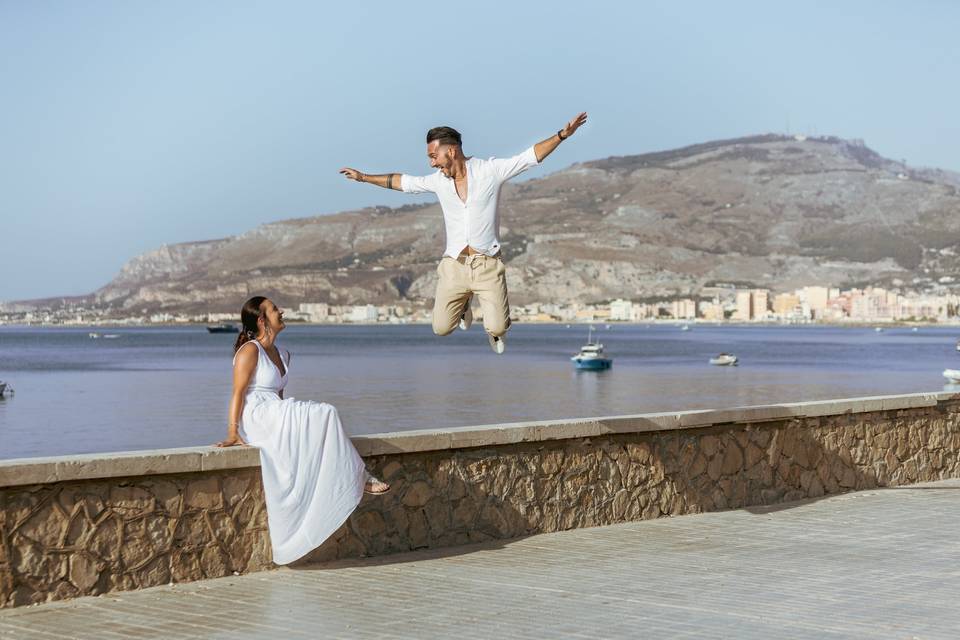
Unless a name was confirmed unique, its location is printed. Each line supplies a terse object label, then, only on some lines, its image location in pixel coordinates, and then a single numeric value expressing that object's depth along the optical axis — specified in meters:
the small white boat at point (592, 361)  101.88
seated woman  8.45
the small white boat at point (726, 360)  111.44
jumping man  9.00
